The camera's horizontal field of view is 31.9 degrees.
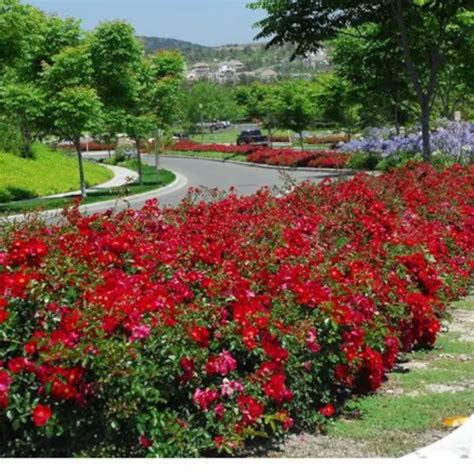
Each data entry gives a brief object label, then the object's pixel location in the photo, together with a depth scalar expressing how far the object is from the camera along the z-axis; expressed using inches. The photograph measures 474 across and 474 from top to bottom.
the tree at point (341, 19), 751.7
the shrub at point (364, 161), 1085.1
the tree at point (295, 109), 1716.3
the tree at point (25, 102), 834.2
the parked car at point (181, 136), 3469.7
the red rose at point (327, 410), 167.5
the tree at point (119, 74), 958.4
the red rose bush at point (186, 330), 145.1
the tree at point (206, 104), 3688.5
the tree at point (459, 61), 941.2
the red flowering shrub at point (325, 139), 2356.7
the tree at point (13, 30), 714.8
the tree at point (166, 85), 1183.6
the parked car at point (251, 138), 2237.9
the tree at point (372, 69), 949.8
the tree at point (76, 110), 852.6
